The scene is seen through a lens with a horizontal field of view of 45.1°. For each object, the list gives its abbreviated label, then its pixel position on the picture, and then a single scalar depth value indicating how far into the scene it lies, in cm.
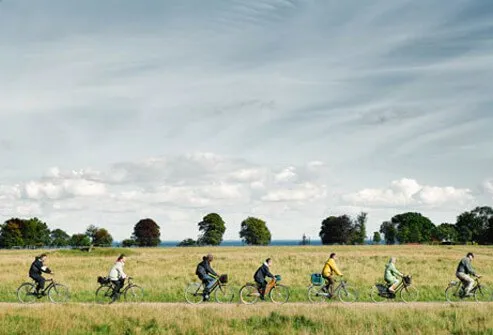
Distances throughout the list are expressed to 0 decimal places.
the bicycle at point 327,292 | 2433
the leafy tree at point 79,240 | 15800
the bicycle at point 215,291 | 2430
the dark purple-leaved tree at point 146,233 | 15262
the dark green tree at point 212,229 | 15950
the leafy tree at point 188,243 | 16062
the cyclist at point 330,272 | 2406
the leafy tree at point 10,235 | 14362
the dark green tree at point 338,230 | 15800
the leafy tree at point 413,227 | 17062
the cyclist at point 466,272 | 2420
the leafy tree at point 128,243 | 15712
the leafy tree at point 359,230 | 15912
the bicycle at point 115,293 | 2466
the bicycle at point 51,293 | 2517
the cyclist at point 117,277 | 2439
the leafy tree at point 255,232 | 16650
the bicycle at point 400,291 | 2420
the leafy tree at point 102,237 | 15500
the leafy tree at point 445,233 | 18075
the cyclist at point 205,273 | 2417
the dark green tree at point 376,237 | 17800
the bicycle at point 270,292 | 2386
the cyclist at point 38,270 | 2475
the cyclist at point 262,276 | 2359
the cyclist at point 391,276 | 2419
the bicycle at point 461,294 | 2459
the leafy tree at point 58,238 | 18538
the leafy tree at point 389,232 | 18150
